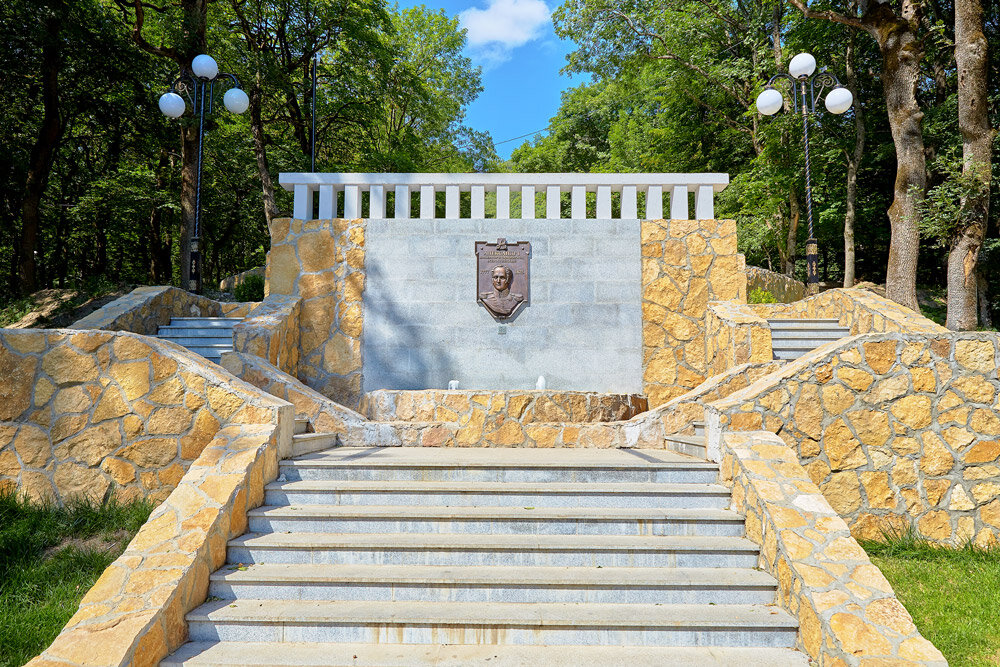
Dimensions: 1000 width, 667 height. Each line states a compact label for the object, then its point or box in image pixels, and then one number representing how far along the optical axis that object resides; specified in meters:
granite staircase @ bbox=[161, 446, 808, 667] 3.57
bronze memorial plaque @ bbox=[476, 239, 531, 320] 9.43
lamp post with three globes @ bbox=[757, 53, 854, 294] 10.84
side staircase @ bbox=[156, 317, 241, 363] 8.63
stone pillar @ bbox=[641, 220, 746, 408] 9.54
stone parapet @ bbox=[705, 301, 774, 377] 8.26
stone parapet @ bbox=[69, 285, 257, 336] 8.41
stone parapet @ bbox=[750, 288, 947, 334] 8.47
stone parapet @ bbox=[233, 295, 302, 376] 8.25
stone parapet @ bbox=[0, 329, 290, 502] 5.40
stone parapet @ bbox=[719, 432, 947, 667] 3.22
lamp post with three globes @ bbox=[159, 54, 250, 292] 10.34
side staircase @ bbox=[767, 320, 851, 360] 8.74
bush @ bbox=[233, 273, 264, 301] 15.42
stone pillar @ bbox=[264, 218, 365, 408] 9.61
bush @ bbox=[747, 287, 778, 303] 12.84
